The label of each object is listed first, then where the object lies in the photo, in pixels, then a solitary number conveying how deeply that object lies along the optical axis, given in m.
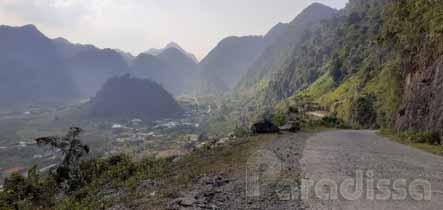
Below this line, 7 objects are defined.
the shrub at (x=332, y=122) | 64.19
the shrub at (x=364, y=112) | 77.50
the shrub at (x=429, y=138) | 23.16
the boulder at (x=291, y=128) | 37.50
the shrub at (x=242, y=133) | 33.17
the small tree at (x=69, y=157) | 23.51
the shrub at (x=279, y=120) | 51.81
